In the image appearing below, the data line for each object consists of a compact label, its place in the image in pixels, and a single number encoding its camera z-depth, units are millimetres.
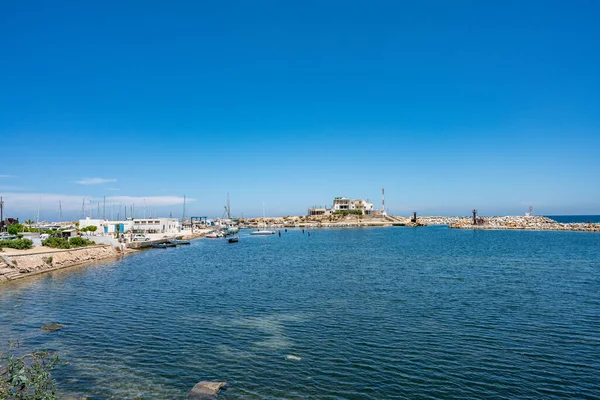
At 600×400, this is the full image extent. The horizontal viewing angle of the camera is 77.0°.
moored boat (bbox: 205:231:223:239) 129750
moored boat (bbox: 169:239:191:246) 95688
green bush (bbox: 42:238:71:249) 57188
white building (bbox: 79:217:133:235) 97688
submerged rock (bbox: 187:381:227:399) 14328
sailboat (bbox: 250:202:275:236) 141988
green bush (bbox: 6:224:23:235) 71188
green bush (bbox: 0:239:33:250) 49469
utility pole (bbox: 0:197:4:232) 85688
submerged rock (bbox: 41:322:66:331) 23008
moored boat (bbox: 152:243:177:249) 87938
